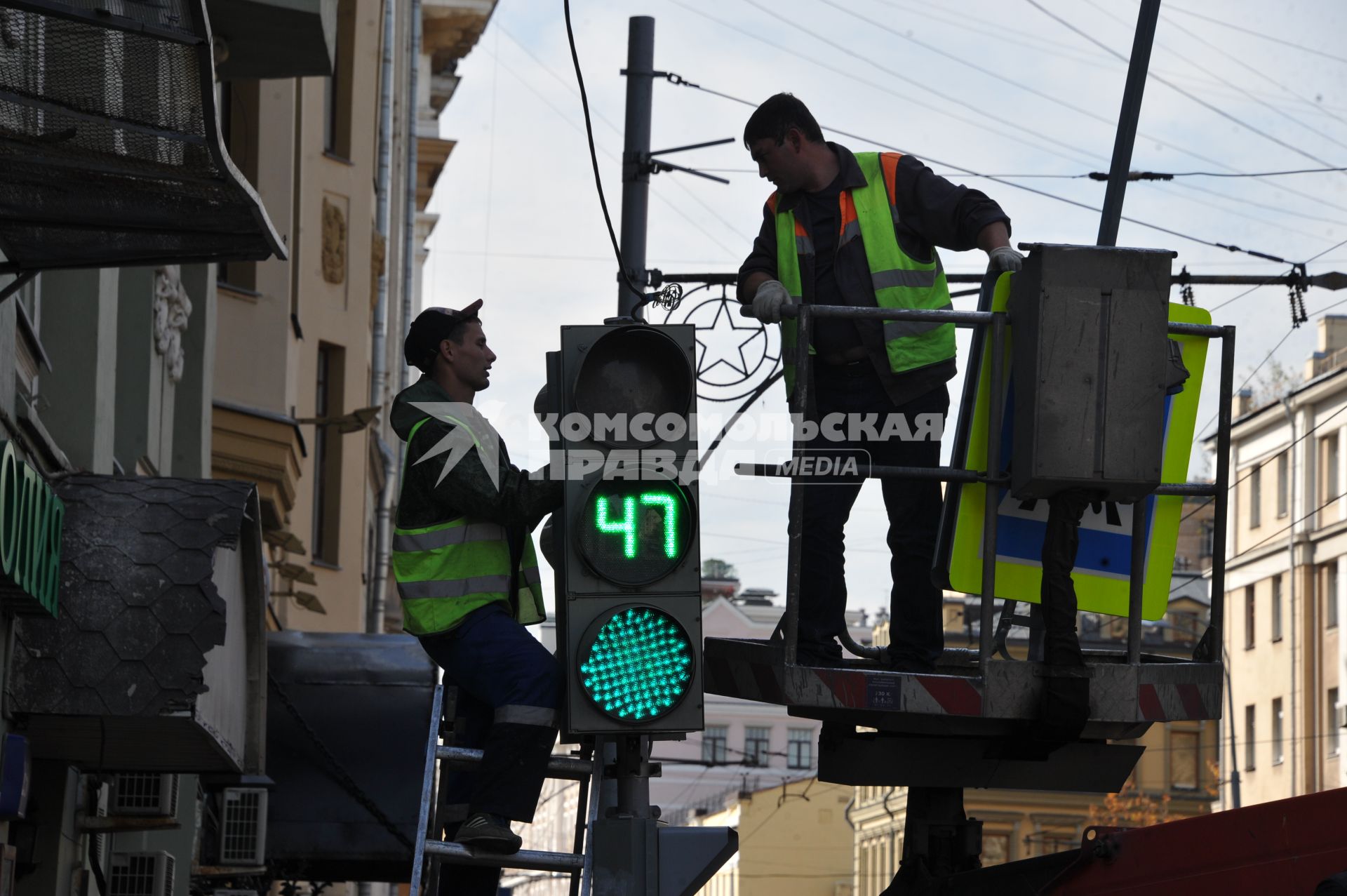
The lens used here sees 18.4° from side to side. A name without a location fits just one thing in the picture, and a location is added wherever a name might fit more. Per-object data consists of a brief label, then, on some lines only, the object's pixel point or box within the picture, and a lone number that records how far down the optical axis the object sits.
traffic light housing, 10.89
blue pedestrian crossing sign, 13.45
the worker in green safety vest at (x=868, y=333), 14.09
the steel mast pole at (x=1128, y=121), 15.93
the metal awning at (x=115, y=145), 12.41
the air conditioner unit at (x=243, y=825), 28.34
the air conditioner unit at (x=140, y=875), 25.04
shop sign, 14.40
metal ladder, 11.42
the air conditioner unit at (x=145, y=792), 22.55
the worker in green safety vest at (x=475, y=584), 12.07
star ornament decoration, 23.53
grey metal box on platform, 12.62
